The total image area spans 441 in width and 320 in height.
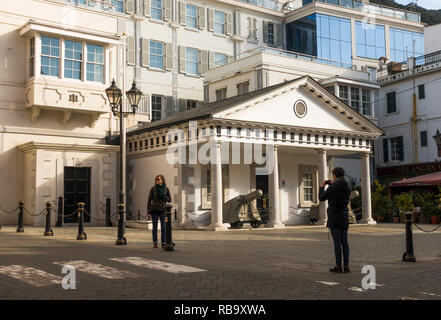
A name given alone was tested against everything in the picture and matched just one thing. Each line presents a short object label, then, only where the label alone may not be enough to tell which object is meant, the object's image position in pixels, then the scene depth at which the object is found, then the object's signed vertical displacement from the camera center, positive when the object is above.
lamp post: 14.84 +2.91
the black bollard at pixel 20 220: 17.73 -0.67
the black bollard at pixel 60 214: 21.23 -0.59
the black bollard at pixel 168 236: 12.23 -0.89
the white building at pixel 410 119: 34.38 +5.12
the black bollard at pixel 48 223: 16.23 -0.72
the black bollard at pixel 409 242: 10.98 -1.01
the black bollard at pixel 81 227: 15.03 -0.81
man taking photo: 9.23 -0.37
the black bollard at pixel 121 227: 13.66 -0.74
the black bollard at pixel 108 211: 23.37 -0.55
